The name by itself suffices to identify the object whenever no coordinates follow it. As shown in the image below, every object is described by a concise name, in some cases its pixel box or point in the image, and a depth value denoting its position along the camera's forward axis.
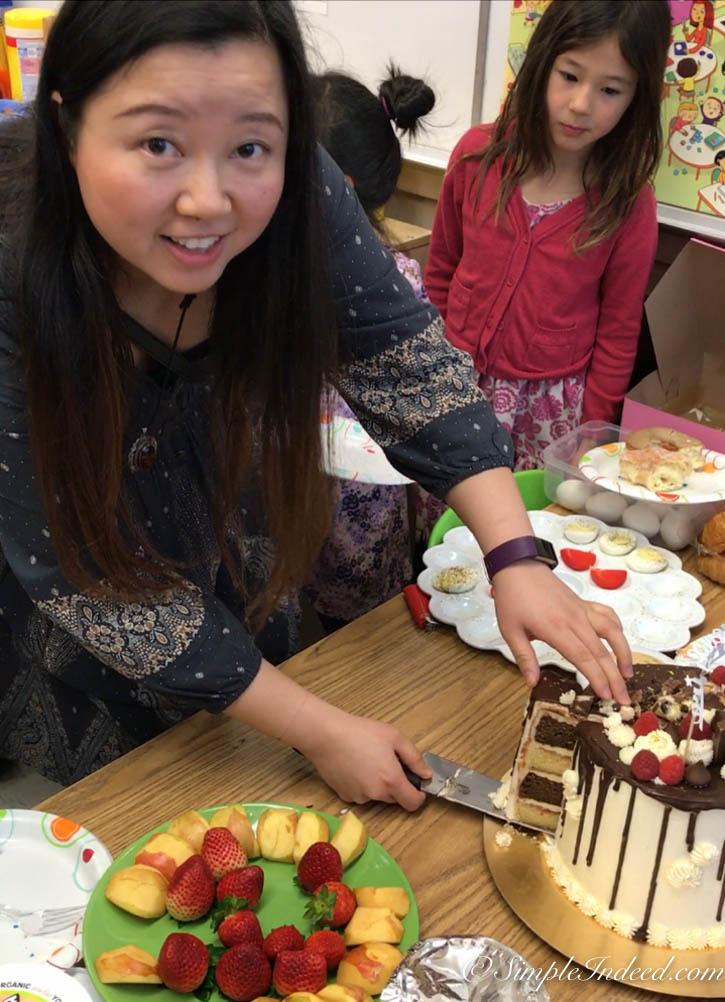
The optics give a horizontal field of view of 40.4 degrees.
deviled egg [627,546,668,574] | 1.48
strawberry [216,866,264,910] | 0.90
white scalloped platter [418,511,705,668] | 1.32
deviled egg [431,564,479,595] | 1.40
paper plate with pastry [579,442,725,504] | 1.60
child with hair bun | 1.93
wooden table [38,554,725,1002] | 0.97
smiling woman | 0.79
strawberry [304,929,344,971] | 0.85
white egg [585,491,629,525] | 1.61
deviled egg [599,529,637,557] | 1.51
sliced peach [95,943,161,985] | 0.84
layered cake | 0.91
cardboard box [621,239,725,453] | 1.97
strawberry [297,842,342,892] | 0.92
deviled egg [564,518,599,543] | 1.54
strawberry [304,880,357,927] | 0.88
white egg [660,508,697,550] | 1.56
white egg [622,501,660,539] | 1.58
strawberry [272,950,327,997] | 0.82
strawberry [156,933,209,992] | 0.82
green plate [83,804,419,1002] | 0.85
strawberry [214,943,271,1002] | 0.82
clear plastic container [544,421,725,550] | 1.57
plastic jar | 3.00
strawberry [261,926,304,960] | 0.84
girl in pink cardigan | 2.01
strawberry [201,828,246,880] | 0.93
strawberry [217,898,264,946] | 0.85
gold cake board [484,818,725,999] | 0.89
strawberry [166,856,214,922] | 0.88
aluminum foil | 0.80
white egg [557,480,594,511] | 1.64
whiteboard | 2.76
